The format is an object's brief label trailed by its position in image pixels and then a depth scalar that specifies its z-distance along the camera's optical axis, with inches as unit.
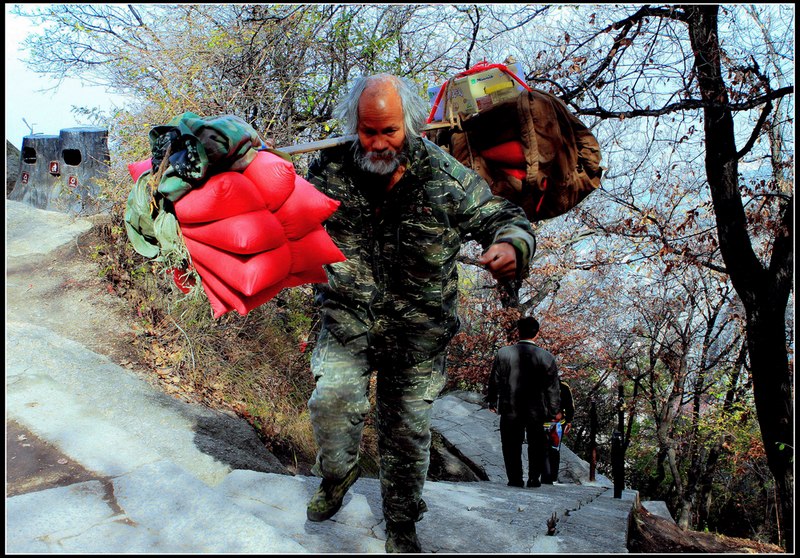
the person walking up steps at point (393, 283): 115.6
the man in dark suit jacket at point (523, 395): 239.5
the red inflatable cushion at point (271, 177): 99.5
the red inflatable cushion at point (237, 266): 97.9
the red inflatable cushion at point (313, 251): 105.9
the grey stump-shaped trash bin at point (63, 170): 390.0
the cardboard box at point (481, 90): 146.6
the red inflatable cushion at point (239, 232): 96.7
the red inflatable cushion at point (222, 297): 99.8
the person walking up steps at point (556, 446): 261.3
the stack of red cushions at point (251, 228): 96.7
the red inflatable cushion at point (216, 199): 95.7
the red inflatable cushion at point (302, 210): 103.0
